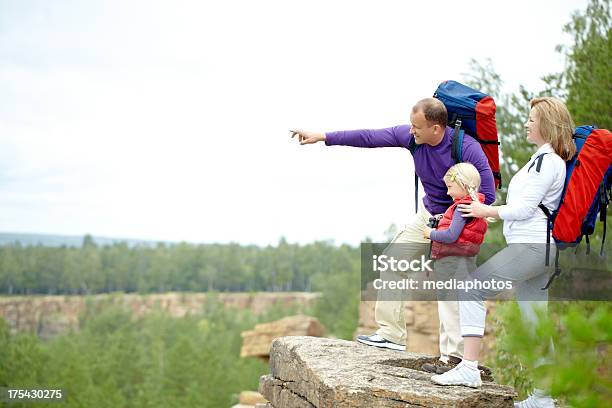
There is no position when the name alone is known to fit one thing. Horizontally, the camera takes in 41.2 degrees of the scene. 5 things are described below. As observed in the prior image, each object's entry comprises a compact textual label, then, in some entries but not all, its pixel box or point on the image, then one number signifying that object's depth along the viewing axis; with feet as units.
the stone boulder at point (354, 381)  19.55
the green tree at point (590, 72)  47.11
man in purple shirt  20.22
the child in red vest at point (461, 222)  19.39
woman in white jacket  18.24
